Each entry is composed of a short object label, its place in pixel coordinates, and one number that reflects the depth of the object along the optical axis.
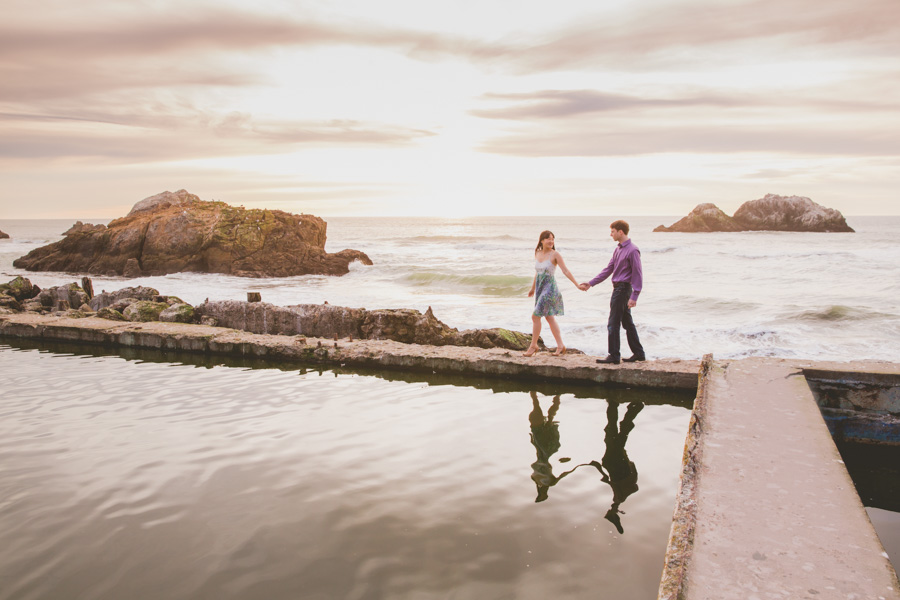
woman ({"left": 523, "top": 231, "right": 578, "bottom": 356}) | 8.14
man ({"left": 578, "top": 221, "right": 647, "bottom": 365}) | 7.25
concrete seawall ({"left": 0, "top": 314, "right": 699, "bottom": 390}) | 7.33
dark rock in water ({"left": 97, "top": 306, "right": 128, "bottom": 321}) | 12.18
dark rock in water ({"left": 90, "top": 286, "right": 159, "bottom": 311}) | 14.55
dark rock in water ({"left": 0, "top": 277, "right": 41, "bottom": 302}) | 15.83
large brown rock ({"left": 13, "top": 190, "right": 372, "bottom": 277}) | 28.36
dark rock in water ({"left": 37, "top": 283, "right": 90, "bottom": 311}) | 15.34
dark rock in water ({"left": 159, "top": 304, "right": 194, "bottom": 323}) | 11.80
